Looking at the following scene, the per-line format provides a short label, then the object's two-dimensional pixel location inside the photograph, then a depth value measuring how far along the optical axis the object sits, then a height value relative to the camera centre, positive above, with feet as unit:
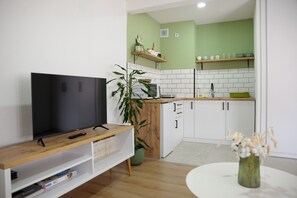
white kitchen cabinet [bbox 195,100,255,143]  13.03 -1.58
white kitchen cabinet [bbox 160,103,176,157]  10.84 -1.87
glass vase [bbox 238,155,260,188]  4.52 -1.69
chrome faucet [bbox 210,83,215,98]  15.76 +0.30
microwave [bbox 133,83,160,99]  10.90 +0.08
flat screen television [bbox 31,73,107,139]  5.85 -0.26
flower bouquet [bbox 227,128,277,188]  4.45 -1.29
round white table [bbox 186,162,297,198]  4.29 -2.02
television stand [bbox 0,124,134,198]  4.70 -2.02
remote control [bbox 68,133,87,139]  6.67 -1.32
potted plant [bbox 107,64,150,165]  10.00 -0.45
